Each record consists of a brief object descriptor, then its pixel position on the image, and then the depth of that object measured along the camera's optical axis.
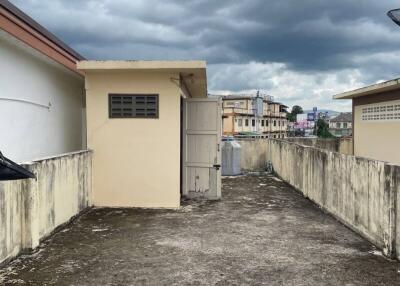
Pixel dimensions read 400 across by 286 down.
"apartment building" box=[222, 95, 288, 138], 56.69
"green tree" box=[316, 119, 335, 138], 54.01
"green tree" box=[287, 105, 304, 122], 106.15
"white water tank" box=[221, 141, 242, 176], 15.53
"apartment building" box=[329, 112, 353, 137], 94.55
